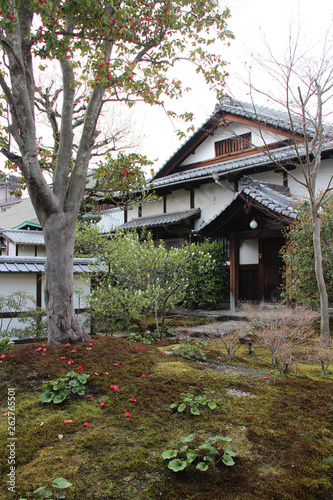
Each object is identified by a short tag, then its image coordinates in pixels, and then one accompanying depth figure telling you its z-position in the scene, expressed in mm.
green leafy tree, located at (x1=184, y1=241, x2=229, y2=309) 12000
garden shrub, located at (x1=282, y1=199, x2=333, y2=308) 8148
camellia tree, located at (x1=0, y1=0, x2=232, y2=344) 4828
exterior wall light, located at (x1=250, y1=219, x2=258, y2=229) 10910
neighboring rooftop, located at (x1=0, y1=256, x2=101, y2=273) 7633
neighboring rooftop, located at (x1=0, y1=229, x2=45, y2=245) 19995
